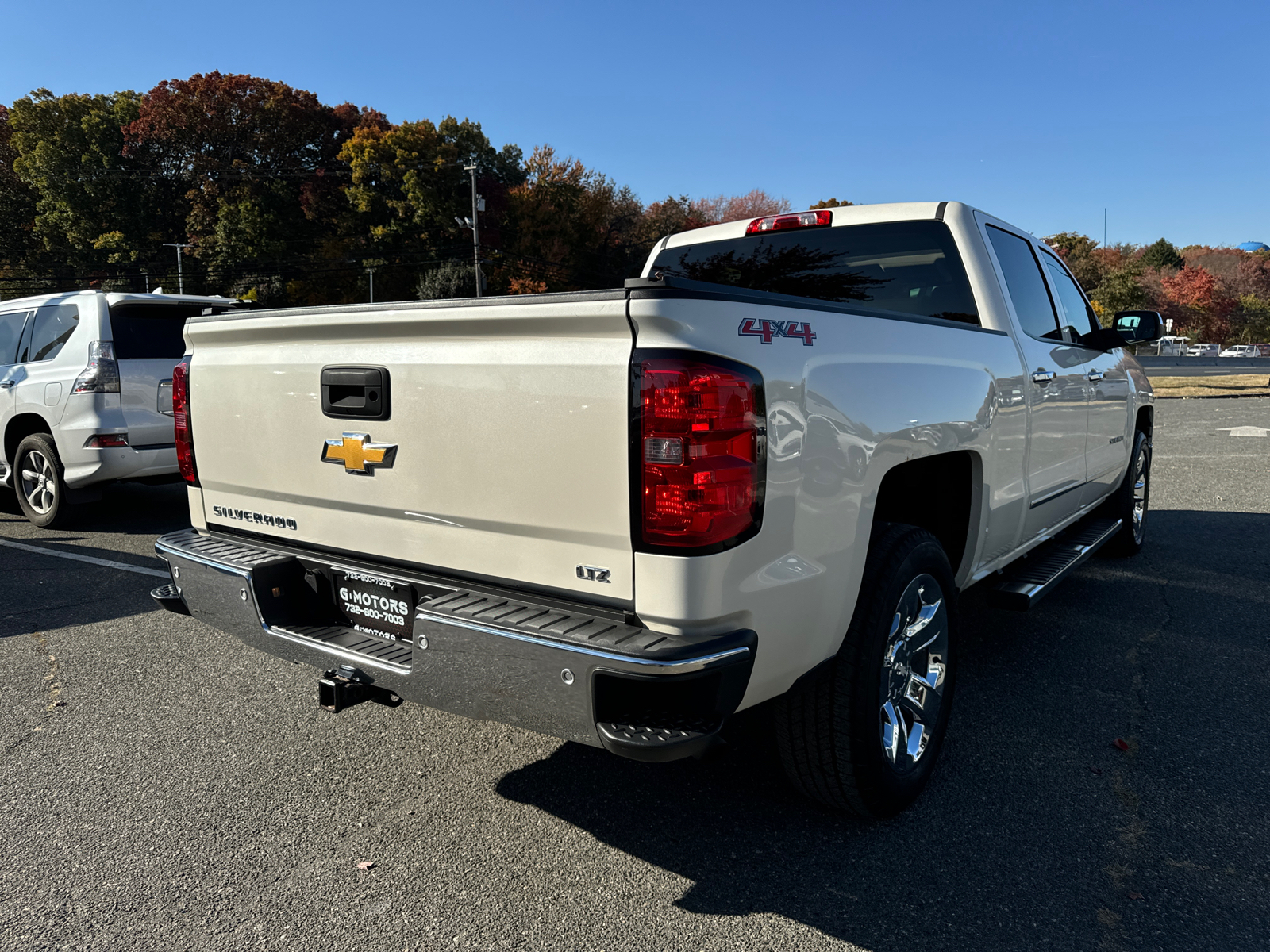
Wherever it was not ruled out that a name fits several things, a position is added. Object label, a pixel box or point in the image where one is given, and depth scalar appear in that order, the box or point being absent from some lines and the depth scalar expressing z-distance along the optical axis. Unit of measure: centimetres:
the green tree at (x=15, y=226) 6109
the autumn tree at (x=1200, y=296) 9350
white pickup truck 204
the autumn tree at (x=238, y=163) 5834
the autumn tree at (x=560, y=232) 5875
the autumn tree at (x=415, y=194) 5722
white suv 682
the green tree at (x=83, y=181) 5950
